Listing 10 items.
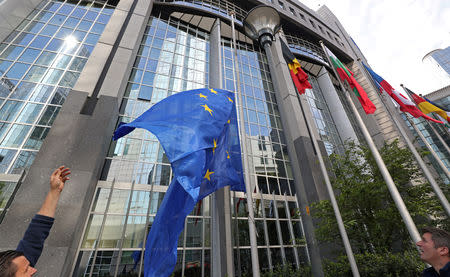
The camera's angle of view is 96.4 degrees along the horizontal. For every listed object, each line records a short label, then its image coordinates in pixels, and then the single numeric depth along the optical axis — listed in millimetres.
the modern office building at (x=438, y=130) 26875
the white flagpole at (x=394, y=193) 4294
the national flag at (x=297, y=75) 8167
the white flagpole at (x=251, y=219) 4594
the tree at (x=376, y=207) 8852
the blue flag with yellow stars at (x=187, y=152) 4066
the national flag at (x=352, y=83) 7387
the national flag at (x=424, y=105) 10602
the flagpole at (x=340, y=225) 5805
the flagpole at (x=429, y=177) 5942
